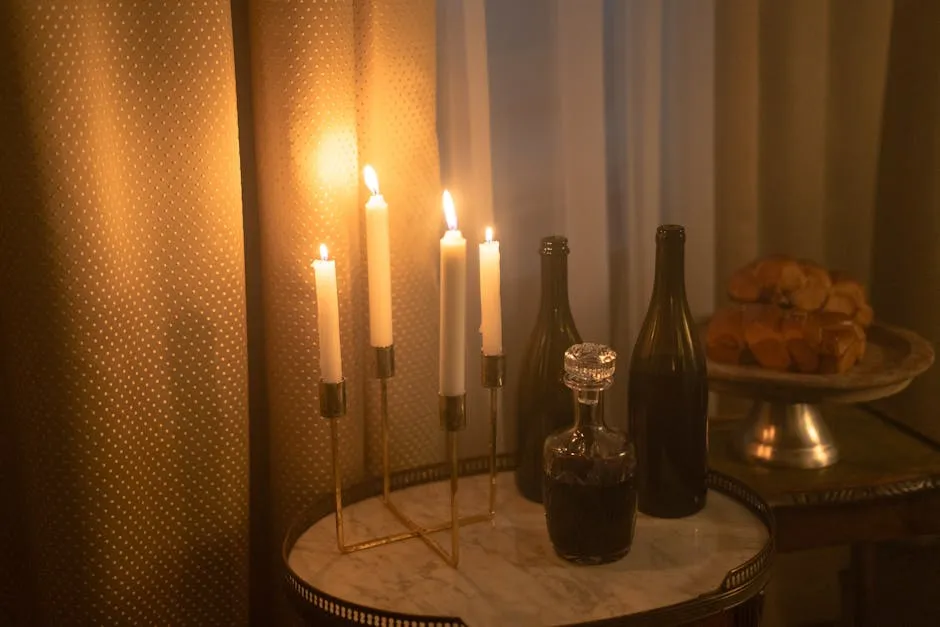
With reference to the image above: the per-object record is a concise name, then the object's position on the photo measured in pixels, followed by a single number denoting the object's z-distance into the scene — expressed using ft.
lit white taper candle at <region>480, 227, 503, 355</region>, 3.38
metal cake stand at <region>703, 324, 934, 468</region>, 3.83
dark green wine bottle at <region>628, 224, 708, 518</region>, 3.54
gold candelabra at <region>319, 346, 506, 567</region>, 3.22
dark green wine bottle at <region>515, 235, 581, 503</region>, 3.68
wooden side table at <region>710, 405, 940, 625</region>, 3.92
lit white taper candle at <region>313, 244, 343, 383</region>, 3.20
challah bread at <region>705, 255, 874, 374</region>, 3.91
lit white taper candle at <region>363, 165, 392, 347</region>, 3.34
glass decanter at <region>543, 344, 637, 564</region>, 3.25
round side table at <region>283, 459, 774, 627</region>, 3.06
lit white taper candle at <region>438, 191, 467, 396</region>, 3.06
